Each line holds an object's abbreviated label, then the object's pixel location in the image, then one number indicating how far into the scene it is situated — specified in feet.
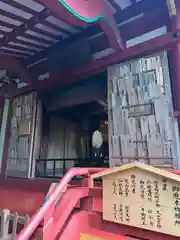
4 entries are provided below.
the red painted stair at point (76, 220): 4.72
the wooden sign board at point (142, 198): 4.31
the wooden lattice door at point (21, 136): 15.16
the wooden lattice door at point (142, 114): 9.20
